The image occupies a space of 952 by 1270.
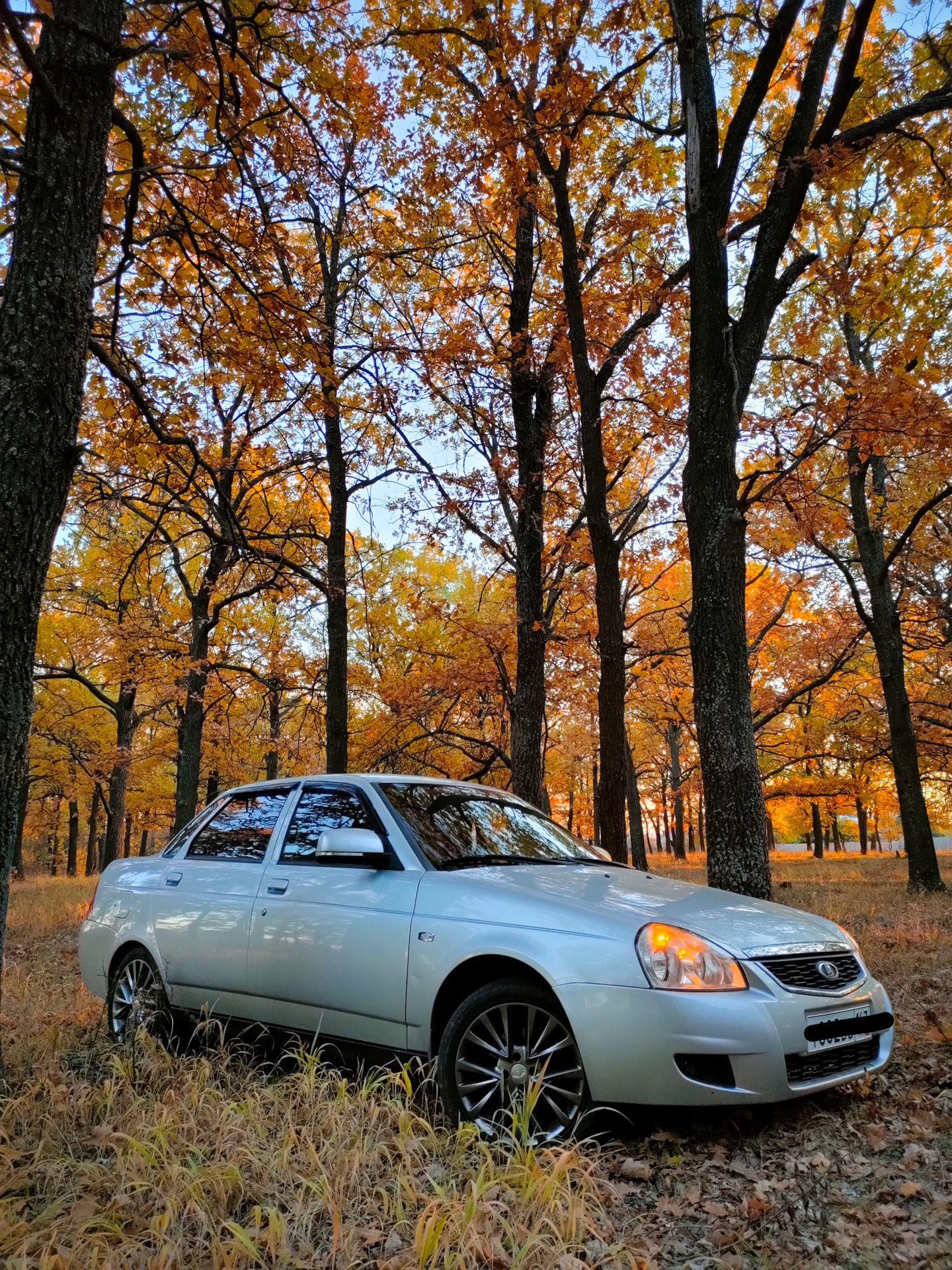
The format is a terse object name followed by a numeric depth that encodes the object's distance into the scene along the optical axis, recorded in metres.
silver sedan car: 3.11
